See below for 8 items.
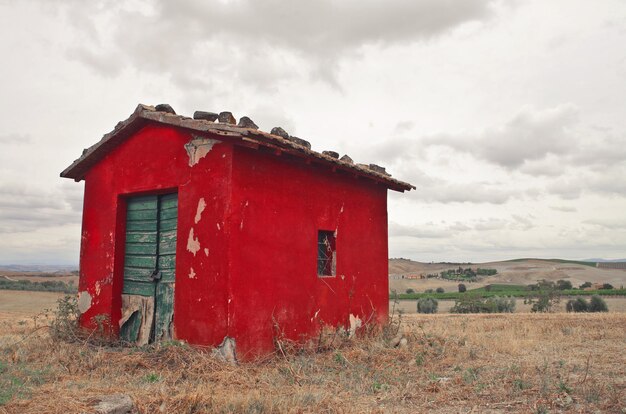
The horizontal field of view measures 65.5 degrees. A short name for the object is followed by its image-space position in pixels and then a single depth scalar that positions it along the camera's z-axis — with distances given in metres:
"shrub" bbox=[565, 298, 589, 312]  24.31
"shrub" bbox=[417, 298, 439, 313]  27.70
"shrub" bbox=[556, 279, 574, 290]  45.19
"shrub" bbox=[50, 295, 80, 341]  8.96
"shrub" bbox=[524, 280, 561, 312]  24.69
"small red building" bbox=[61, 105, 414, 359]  7.43
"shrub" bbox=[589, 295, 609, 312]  23.64
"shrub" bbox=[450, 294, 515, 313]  24.75
